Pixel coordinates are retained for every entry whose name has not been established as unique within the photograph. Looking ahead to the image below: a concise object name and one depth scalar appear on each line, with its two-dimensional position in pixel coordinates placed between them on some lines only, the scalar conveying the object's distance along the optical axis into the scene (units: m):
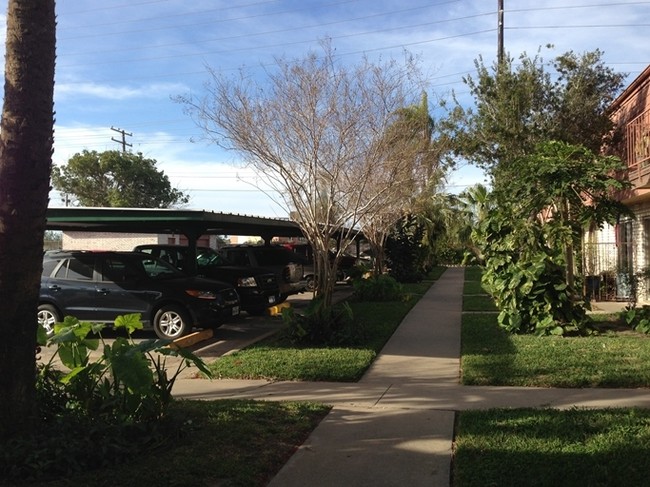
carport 12.12
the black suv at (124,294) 11.38
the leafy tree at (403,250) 25.52
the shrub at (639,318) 10.52
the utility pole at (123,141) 57.01
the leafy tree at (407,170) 12.20
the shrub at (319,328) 10.34
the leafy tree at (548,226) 10.31
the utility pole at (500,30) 21.11
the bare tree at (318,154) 10.95
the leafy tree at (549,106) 14.63
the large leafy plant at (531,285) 10.55
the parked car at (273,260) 17.41
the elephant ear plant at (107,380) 4.75
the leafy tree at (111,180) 54.06
